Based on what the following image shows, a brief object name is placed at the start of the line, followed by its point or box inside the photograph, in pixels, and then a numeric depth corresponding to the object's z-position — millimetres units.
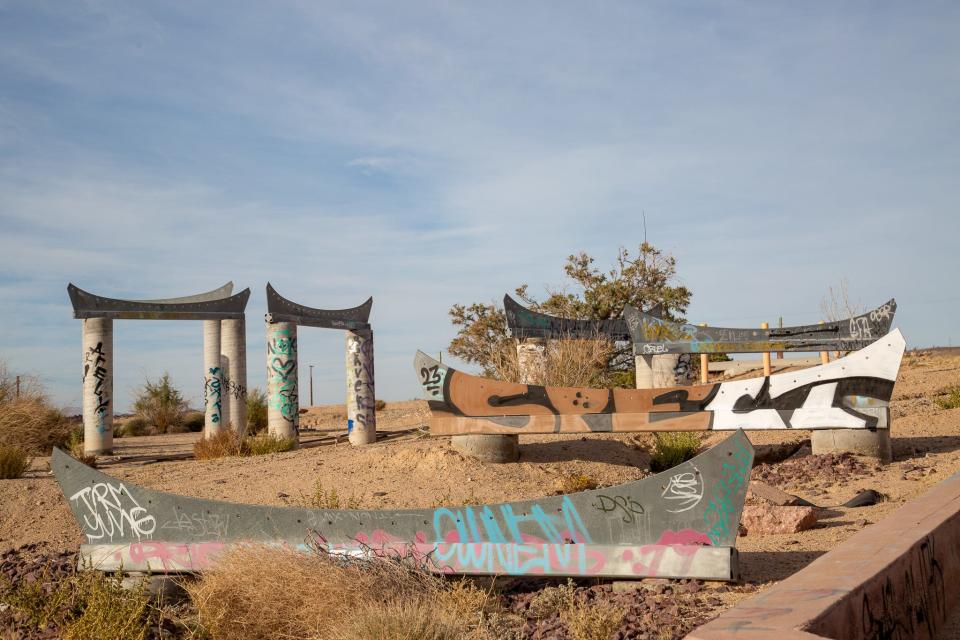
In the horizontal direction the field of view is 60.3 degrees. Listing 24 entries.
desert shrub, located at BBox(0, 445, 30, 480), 13398
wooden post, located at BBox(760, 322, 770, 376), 19403
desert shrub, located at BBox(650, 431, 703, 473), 13547
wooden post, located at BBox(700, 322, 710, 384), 19656
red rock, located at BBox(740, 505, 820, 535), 8586
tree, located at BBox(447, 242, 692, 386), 30359
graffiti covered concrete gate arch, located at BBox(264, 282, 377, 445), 18719
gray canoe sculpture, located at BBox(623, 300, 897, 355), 16547
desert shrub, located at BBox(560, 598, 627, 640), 5262
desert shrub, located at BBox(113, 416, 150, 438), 28547
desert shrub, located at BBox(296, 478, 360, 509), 10289
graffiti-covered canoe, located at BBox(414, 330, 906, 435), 12312
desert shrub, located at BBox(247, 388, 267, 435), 25969
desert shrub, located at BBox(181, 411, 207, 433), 30656
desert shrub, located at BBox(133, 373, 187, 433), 30125
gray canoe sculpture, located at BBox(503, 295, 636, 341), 20734
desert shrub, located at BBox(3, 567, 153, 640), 6320
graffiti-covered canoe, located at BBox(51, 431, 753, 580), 6410
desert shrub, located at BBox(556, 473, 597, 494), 12141
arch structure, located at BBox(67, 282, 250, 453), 18266
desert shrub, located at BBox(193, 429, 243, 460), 17266
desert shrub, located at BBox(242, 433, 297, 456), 17453
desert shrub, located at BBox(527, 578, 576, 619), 6188
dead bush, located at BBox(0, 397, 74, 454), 16719
